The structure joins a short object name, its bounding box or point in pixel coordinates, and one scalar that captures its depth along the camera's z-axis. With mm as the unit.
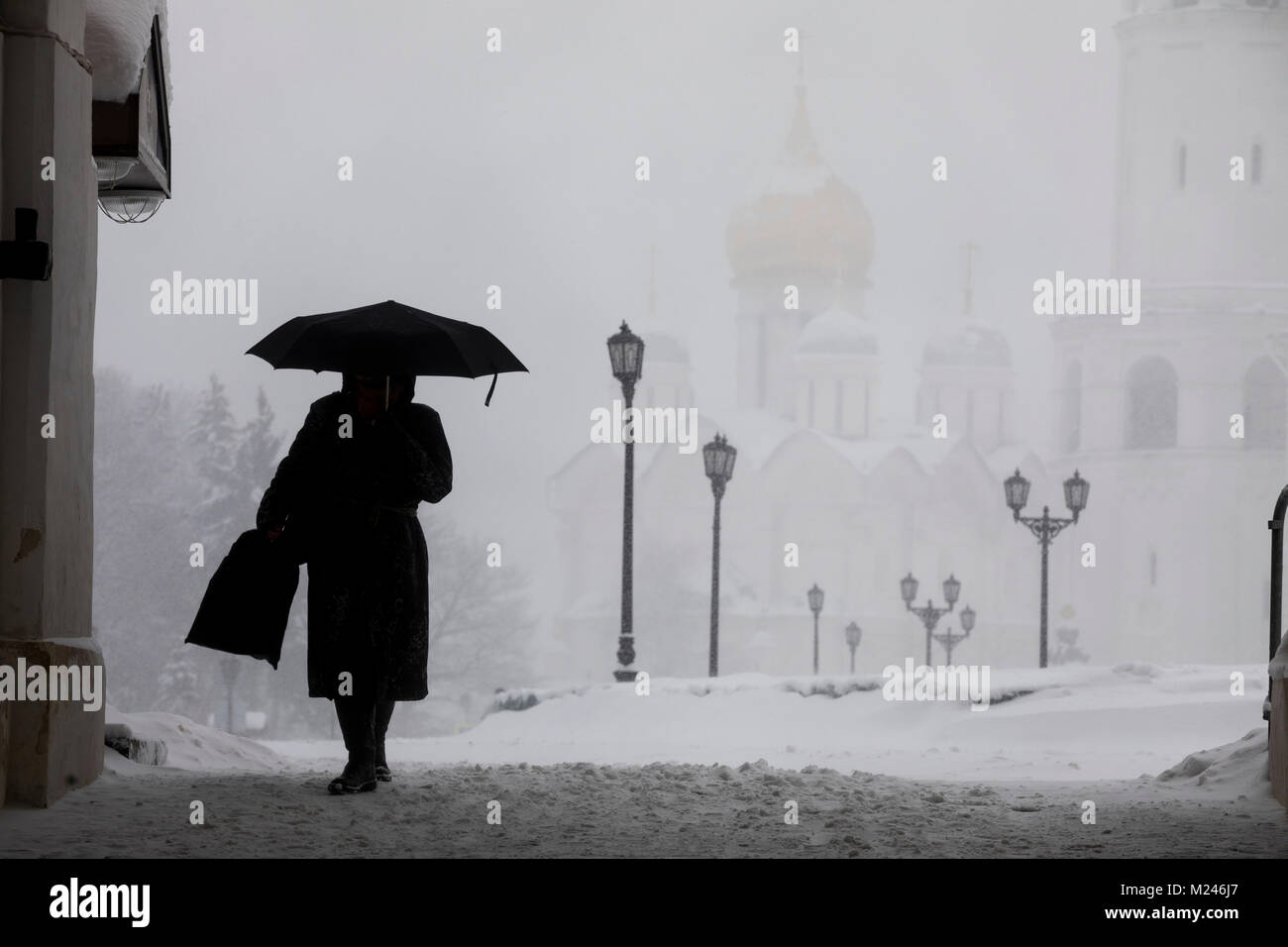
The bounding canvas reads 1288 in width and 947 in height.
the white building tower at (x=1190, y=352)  62375
